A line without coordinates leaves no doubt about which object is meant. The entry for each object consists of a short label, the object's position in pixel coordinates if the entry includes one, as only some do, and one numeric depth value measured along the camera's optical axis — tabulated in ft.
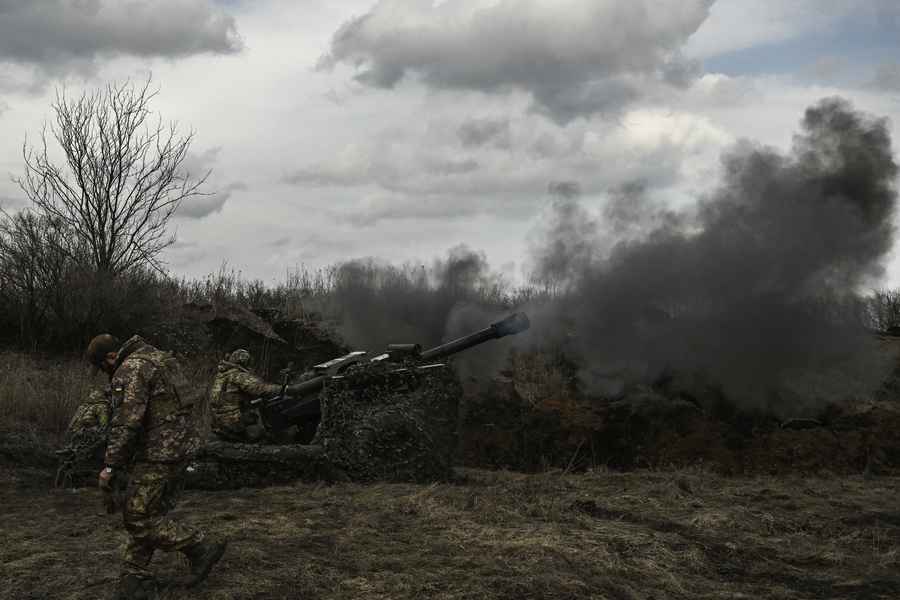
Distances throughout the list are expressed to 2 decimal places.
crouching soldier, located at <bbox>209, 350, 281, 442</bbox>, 35.99
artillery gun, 32.60
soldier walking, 17.97
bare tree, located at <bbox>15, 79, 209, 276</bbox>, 69.82
